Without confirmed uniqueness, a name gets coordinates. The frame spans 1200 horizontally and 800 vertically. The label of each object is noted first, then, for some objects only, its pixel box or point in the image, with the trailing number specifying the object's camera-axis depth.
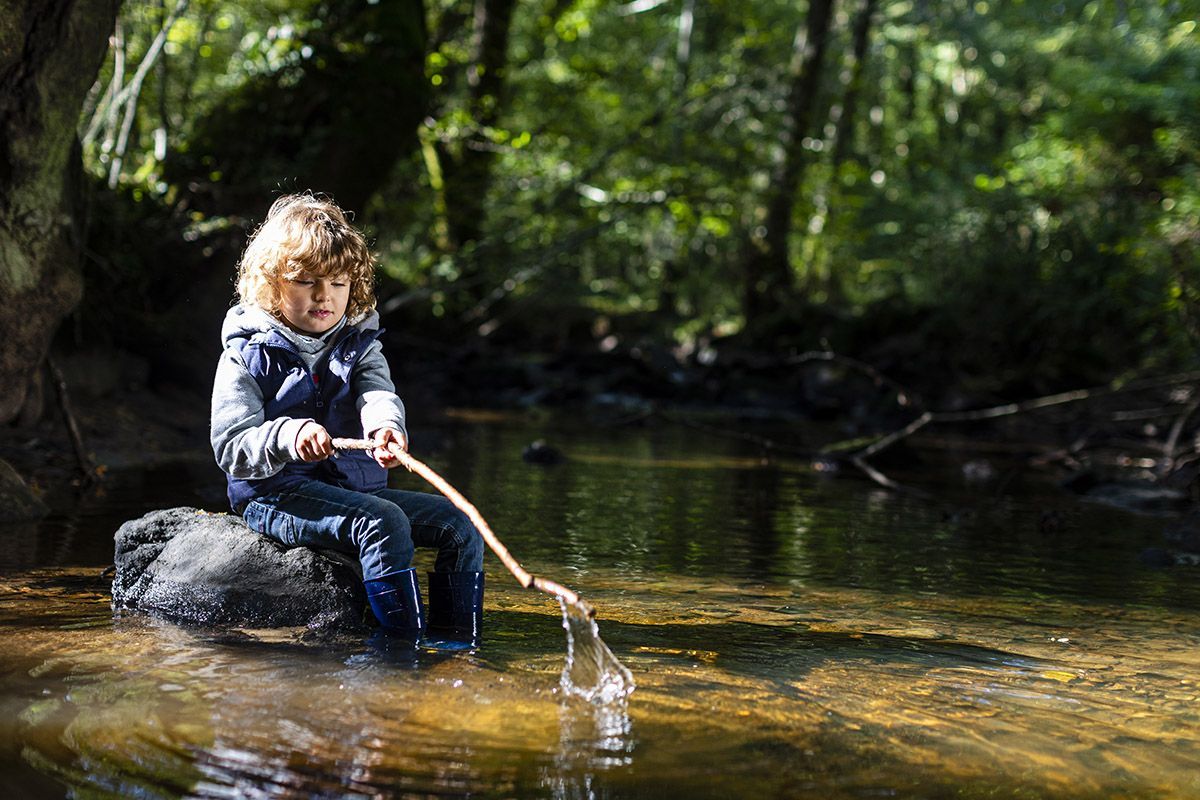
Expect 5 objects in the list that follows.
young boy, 4.13
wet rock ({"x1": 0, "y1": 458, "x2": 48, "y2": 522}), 6.18
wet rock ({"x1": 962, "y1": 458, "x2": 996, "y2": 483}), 11.05
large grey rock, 4.25
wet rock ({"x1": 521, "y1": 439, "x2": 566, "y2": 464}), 10.29
